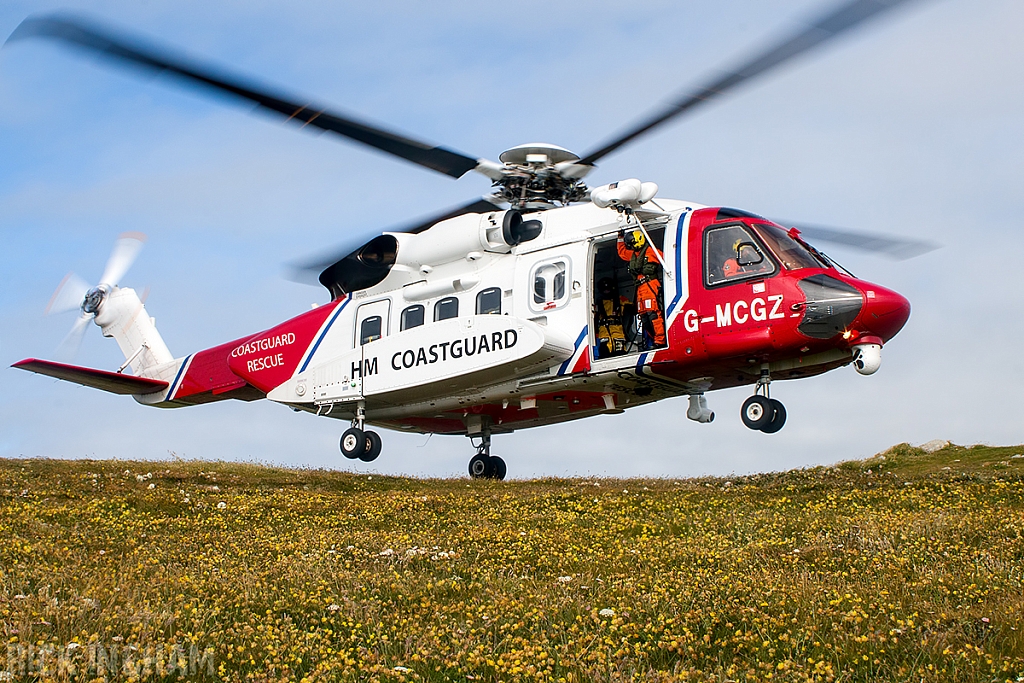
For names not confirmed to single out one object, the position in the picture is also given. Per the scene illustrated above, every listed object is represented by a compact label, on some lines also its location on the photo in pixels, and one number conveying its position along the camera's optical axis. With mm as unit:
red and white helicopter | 17469
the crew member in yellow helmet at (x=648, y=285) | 18781
